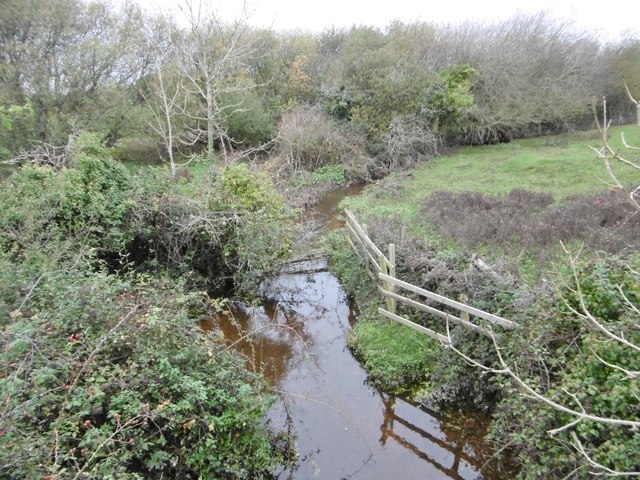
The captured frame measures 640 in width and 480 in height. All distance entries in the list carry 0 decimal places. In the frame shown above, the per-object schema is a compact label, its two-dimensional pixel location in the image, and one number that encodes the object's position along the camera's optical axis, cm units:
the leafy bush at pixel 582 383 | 429
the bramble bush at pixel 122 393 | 400
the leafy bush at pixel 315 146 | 2070
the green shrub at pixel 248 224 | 962
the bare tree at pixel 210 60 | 1361
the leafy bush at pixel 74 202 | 780
